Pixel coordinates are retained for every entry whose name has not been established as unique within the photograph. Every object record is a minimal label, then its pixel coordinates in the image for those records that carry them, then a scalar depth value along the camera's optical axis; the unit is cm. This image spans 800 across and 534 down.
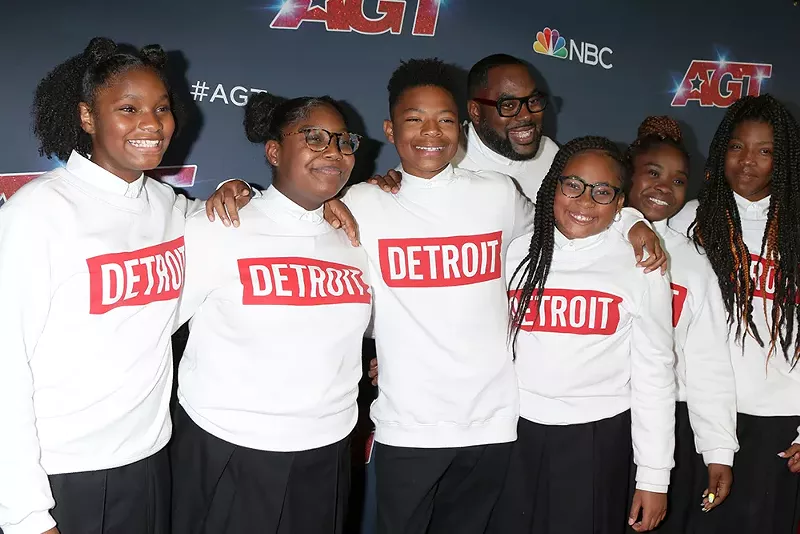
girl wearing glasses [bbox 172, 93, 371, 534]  183
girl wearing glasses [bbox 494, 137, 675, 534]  199
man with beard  251
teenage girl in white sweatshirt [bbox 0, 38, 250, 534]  154
